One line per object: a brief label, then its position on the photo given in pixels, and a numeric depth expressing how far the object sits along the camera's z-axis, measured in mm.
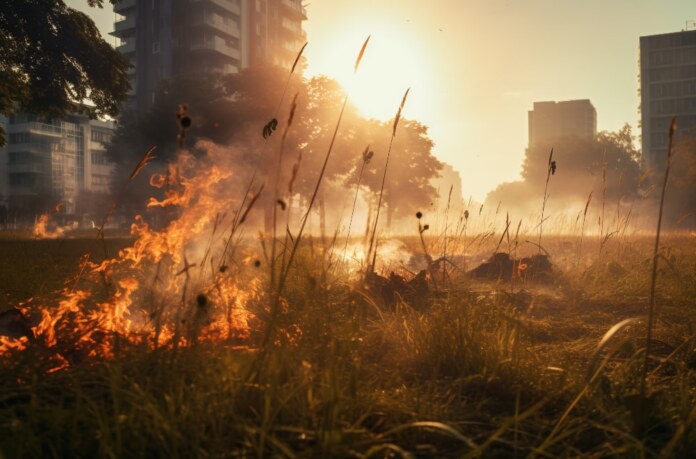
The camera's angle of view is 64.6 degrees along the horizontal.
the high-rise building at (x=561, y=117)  148750
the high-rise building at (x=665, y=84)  78750
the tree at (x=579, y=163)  56844
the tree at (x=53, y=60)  15016
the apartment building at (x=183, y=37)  60281
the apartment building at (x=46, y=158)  71000
